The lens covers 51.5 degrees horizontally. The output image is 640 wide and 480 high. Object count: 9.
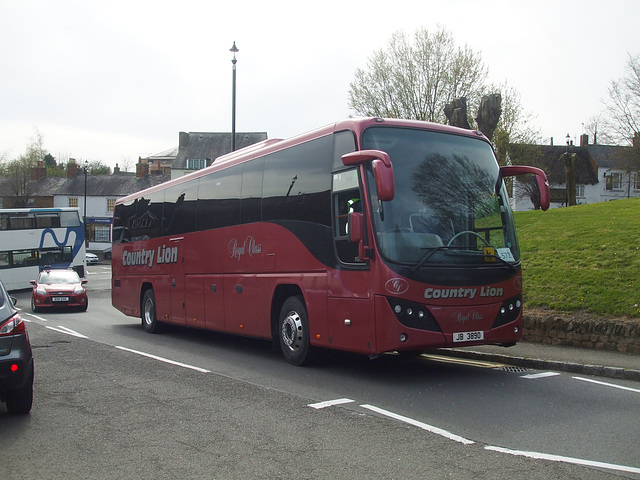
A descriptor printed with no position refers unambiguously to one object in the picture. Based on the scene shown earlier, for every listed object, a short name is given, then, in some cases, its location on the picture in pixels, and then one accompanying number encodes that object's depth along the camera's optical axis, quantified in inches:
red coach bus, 345.1
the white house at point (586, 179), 2682.1
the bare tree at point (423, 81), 1791.3
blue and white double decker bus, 1503.4
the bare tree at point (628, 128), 1822.1
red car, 1074.7
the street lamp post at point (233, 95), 904.3
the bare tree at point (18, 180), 2935.5
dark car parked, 268.8
